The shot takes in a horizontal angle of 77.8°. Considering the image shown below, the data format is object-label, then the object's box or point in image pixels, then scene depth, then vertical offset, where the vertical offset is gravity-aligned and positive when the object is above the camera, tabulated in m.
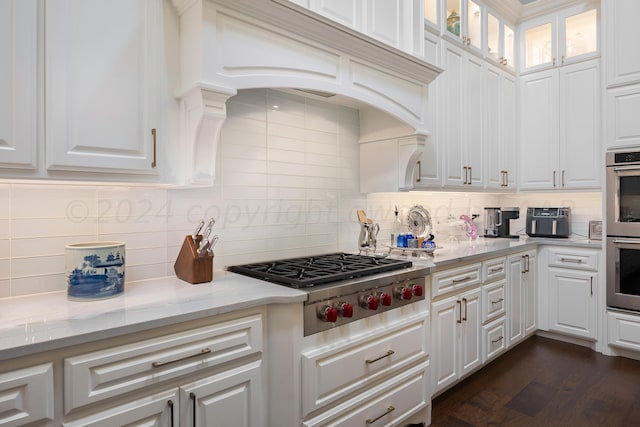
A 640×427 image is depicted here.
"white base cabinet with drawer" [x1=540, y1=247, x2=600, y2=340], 3.40 -0.67
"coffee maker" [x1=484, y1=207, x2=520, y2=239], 3.96 -0.05
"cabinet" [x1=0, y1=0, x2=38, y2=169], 1.24 +0.42
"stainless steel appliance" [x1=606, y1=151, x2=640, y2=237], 3.13 +0.17
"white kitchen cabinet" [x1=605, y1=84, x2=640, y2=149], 3.14 +0.79
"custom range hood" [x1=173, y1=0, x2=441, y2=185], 1.56 +0.71
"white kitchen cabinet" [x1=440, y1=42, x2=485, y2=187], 3.10 +0.80
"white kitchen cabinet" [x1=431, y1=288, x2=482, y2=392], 2.38 -0.78
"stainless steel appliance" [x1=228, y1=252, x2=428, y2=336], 1.67 -0.31
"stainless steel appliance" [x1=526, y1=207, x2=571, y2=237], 3.73 -0.07
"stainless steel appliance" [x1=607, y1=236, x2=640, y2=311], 3.15 -0.47
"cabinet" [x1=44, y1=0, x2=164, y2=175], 1.33 +0.47
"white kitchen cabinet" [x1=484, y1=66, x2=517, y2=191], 3.57 +0.81
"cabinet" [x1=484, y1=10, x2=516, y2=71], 3.57 +1.63
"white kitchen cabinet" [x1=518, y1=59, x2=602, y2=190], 3.52 +0.81
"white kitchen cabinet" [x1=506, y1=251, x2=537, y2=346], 3.22 -0.70
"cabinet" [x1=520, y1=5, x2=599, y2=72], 3.58 +1.68
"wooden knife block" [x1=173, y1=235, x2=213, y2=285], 1.76 -0.22
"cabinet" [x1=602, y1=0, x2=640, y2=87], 3.14 +1.41
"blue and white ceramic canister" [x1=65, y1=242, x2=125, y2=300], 1.47 -0.21
